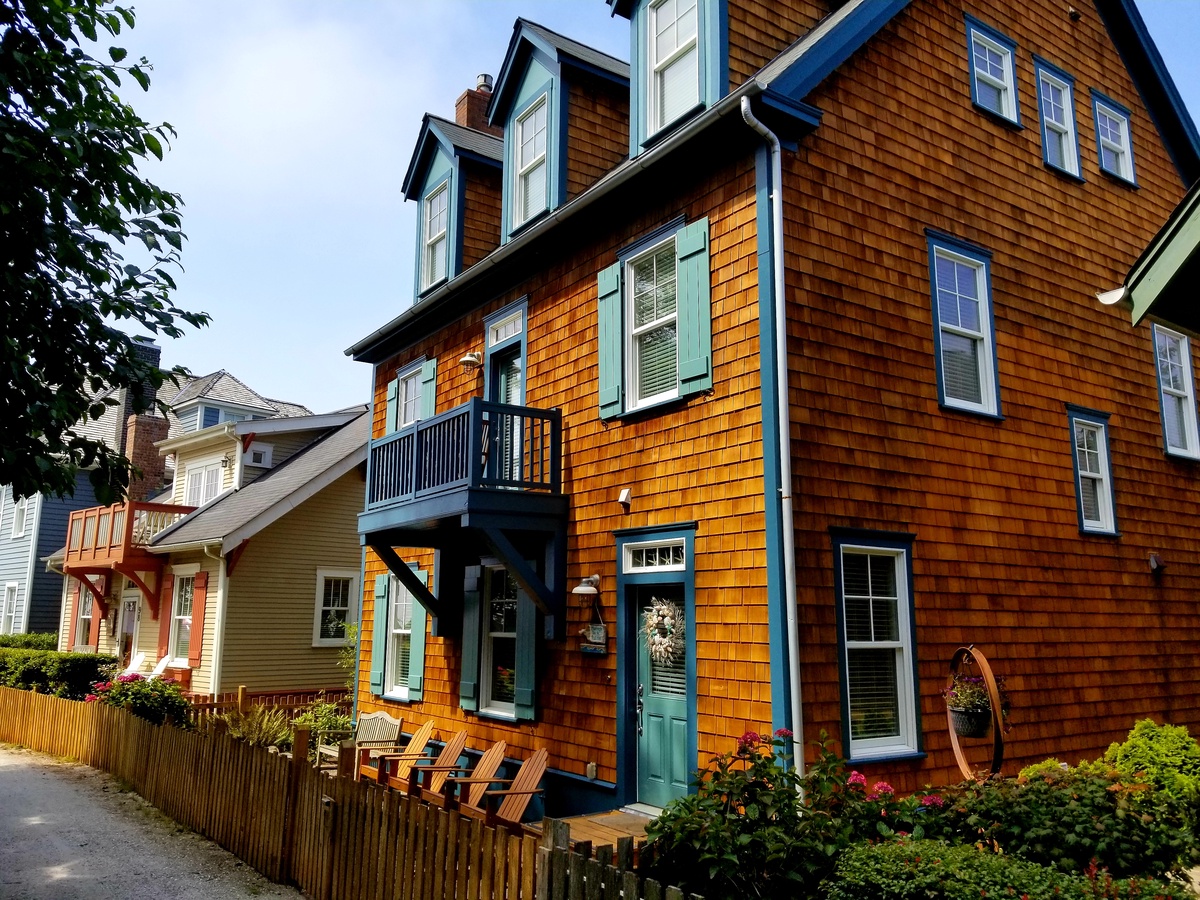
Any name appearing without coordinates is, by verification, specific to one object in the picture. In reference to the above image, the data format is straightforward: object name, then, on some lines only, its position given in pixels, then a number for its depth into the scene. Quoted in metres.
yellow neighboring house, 19.91
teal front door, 8.88
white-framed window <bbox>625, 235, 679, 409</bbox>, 9.78
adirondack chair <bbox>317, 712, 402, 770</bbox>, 13.35
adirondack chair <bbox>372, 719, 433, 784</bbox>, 11.61
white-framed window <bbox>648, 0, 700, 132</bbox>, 10.10
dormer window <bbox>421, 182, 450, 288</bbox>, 14.76
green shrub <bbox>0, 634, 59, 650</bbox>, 27.56
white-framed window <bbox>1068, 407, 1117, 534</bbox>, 10.97
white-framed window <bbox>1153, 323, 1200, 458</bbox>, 12.46
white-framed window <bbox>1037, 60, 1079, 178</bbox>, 11.79
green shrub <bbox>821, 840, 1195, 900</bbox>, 4.71
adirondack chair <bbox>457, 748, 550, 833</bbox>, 9.22
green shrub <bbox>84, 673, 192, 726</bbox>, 13.11
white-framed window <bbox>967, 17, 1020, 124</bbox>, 11.11
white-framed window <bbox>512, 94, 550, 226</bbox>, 12.61
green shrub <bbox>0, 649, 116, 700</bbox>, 20.20
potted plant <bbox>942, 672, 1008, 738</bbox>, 7.75
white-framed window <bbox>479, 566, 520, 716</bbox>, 11.87
